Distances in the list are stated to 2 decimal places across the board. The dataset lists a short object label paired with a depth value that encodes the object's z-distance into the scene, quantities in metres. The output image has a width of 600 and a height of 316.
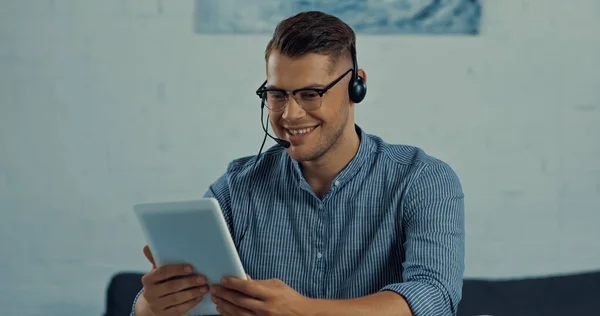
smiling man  2.79
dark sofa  4.47
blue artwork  4.64
